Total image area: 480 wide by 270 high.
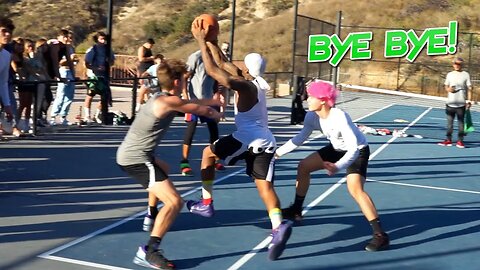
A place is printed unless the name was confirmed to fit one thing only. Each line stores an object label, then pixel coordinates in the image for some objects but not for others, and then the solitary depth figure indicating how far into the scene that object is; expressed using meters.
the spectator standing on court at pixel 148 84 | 17.00
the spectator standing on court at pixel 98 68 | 15.25
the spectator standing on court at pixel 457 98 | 15.38
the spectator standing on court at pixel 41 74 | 13.55
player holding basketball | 6.76
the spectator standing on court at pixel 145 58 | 17.57
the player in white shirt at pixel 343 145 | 7.04
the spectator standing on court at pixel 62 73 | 13.93
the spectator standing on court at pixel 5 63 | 11.13
